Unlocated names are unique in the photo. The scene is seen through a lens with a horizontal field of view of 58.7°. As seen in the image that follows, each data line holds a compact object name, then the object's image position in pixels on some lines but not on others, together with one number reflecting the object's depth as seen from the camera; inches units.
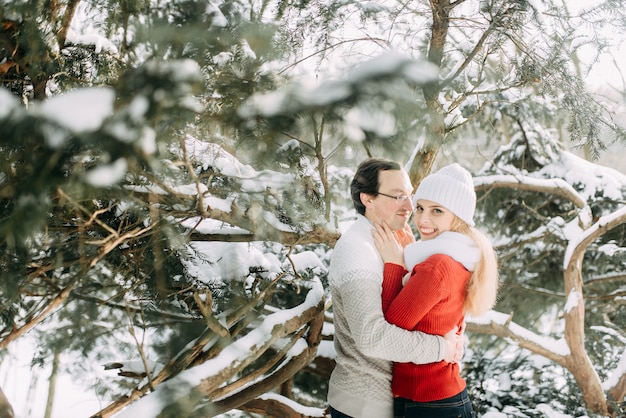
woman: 77.0
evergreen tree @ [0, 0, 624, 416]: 42.3
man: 75.5
